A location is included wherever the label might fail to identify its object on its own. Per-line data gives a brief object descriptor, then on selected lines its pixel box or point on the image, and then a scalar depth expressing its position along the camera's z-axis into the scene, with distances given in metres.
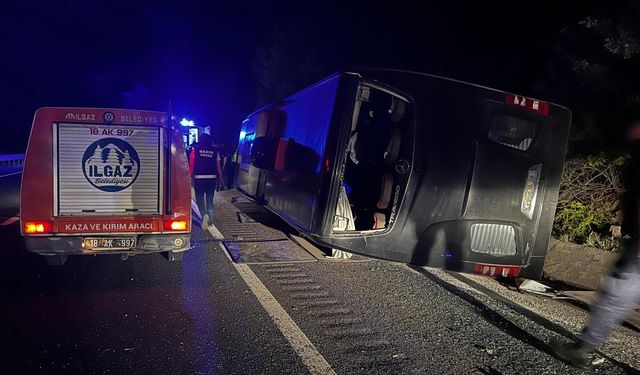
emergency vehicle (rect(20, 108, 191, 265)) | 4.80
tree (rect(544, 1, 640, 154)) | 6.17
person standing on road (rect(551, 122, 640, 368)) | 3.26
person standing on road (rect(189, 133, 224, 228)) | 8.45
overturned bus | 4.16
